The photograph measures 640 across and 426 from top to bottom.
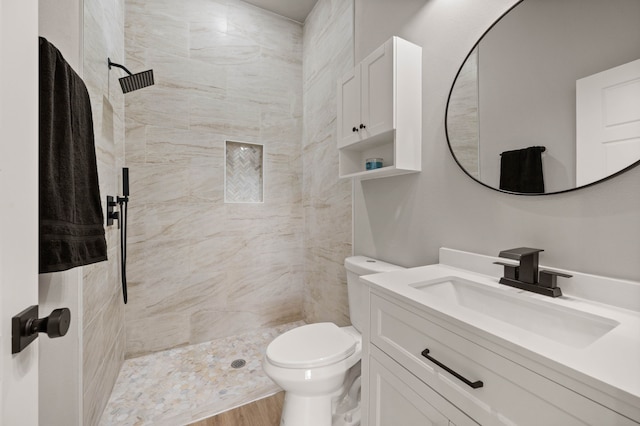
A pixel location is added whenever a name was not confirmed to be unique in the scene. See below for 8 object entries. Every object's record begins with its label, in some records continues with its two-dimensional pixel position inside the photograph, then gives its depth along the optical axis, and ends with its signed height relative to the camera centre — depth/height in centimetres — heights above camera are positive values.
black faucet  77 -19
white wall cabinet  124 +55
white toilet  114 -70
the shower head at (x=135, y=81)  161 +83
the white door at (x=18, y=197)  43 +3
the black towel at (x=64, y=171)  78 +13
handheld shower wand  169 -3
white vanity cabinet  46 -37
